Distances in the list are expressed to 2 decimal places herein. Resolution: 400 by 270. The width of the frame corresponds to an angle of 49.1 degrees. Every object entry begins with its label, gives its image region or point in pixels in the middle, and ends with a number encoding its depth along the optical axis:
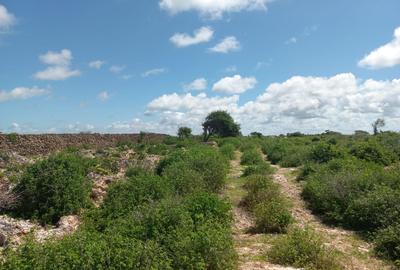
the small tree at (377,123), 54.27
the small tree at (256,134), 57.94
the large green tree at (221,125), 59.09
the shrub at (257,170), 17.41
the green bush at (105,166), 16.22
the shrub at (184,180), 11.10
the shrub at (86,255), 4.97
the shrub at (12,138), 26.52
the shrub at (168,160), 15.97
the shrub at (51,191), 10.41
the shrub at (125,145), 32.49
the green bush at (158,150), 26.65
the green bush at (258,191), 11.55
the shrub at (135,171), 14.13
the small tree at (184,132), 49.58
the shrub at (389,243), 7.79
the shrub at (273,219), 9.30
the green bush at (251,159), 22.89
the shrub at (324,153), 19.28
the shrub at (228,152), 26.72
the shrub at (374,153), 18.72
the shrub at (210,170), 13.50
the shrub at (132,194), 9.41
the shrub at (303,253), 6.88
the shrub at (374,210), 9.12
